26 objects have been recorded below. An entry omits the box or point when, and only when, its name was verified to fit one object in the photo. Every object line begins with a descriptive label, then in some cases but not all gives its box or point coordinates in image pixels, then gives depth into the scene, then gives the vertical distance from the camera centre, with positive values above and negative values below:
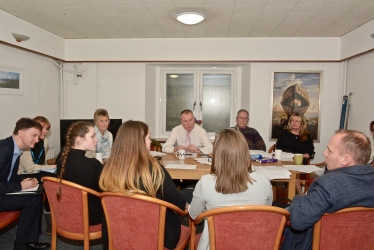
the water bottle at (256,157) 3.04 -0.50
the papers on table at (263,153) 3.25 -0.52
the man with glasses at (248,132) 4.39 -0.35
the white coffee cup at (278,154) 3.15 -0.48
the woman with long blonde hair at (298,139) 3.96 -0.40
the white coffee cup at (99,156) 2.78 -0.48
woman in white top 1.60 -0.41
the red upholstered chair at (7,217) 2.17 -0.86
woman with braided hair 2.00 -0.41
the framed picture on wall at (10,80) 3.83 +0.33
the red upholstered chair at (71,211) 1.84 -0.69
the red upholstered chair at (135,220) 1.55 -0.62
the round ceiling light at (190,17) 3.53 +1.12
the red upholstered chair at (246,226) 1.38 -0.58
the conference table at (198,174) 2.56 -0.58
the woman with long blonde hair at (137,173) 1.66 -0.38
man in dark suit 2.26 -0.64
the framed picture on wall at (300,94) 4.97 +0.27
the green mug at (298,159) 2.95 -0.50
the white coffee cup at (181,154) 3.11 -0.50
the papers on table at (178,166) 2.66 -0.54
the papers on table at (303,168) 2.67 -0.55
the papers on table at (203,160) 2.92 -0.54
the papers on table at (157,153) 3.31 -0.53
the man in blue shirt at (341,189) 1.43 -0.39
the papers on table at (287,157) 3.19 -0.53
